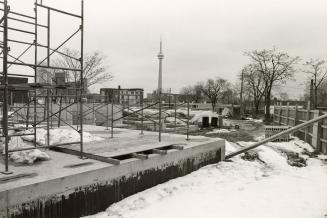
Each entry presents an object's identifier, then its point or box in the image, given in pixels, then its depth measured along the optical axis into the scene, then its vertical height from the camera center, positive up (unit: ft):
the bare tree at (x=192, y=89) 259.47 +9.75
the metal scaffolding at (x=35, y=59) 15.25 +2.22
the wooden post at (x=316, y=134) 42.04 -4.66
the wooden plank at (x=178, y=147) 25.94 -4.23
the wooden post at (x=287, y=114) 64.06 -2.78
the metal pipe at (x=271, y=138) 33.96 -4.36
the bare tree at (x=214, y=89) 244.63 +9.01
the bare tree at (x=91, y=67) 136.28 +13.57
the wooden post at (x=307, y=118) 47.95 -2.65
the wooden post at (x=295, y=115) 56.39 -2.61
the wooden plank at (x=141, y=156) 21.72 -4.29
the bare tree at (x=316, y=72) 138.82 +14.05
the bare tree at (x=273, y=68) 125.39 +13.93
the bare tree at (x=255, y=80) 146.79 +10.32
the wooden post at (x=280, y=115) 73.97 -3.58
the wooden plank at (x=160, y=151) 23.67 -4.26
